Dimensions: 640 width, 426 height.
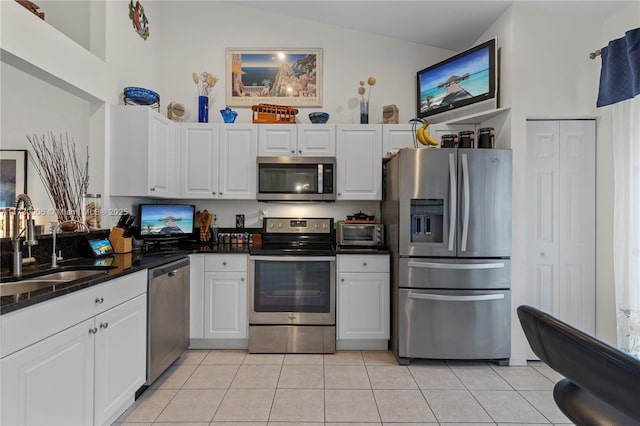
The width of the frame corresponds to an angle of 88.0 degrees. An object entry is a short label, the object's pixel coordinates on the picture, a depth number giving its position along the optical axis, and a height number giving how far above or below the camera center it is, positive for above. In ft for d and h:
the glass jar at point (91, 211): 8.71 +0.02
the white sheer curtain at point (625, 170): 7.35 +1.06
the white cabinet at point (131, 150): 9.32 +1.74
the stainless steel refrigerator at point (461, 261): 8.98 -1.26
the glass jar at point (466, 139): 9.68 +2.22
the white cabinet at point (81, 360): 4.21 -2.28
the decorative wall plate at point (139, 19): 10.12 +6.11
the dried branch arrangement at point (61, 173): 8.51 +1.03
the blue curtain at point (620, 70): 7.21 +3.34
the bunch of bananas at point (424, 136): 9.87 +2.34
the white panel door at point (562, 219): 9.21 -0.11
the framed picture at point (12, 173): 8.63 +1.00
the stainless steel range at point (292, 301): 9.77 -2.60
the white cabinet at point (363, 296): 9.86 -2.45
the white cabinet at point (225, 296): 9.84 -2.49
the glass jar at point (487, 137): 9.48 +2.23
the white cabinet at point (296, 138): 10.90 +2.48
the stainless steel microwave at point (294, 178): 10.69 +1.14
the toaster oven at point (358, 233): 10.60 -0.61
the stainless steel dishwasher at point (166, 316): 7.47 -2.58
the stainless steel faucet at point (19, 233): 5.90 -0.40
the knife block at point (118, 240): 8.81 -0.75
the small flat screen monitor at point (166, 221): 10.33 -0.28
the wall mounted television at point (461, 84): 9.45 +4.06
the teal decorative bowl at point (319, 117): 11.10 +3.25
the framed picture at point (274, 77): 11.96 +4.95
